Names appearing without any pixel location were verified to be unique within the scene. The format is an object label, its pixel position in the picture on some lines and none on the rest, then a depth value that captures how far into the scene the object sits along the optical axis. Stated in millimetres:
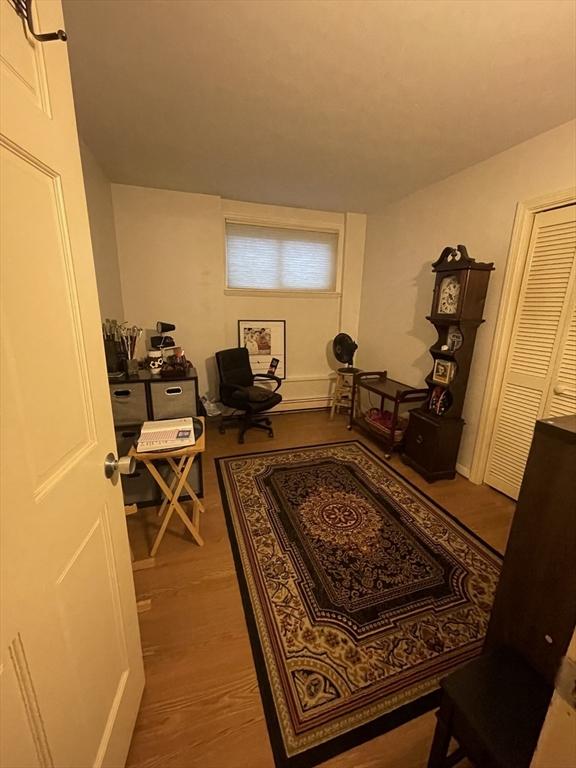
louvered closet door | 2064
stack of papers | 1675
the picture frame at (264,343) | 4008
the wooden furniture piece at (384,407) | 3055
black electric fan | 3945
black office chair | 3389
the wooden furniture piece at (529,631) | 814
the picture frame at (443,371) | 2625
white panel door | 527
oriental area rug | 1188
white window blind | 3811
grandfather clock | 2439
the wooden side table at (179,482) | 1678
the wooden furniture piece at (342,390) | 4059
